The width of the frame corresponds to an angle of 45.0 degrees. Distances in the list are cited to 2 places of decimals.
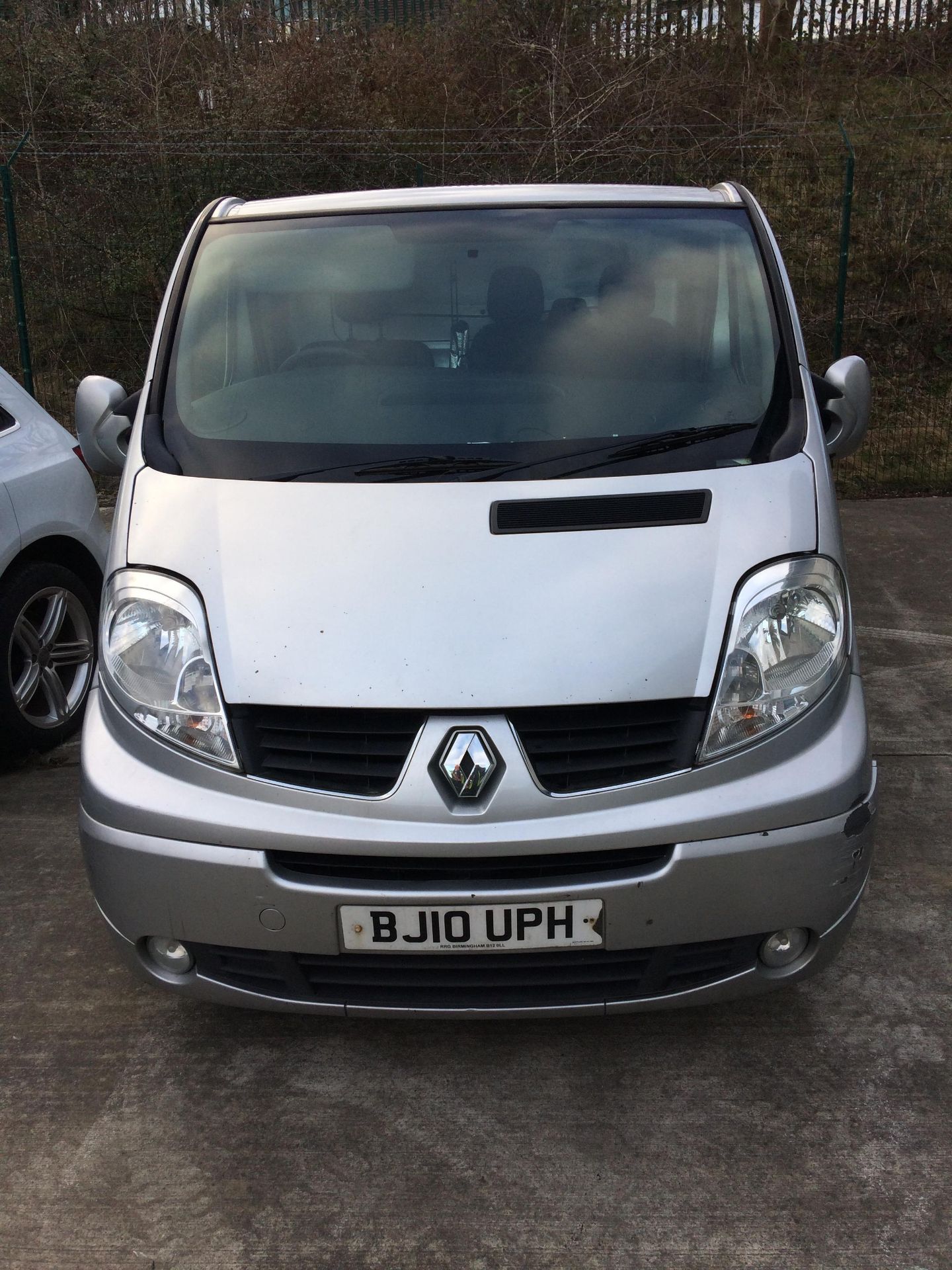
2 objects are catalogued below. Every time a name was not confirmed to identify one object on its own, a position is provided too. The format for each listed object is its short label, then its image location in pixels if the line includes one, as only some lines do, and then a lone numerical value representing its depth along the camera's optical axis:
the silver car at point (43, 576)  3.90
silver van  2.13
